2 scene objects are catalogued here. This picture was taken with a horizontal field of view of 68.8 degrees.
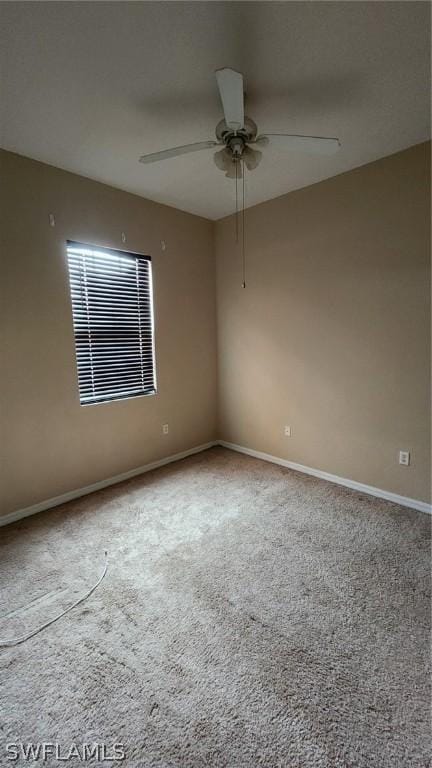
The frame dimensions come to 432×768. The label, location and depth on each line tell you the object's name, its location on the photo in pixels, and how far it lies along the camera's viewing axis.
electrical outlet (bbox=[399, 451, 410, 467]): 2.51
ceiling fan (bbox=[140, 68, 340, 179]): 1.52
